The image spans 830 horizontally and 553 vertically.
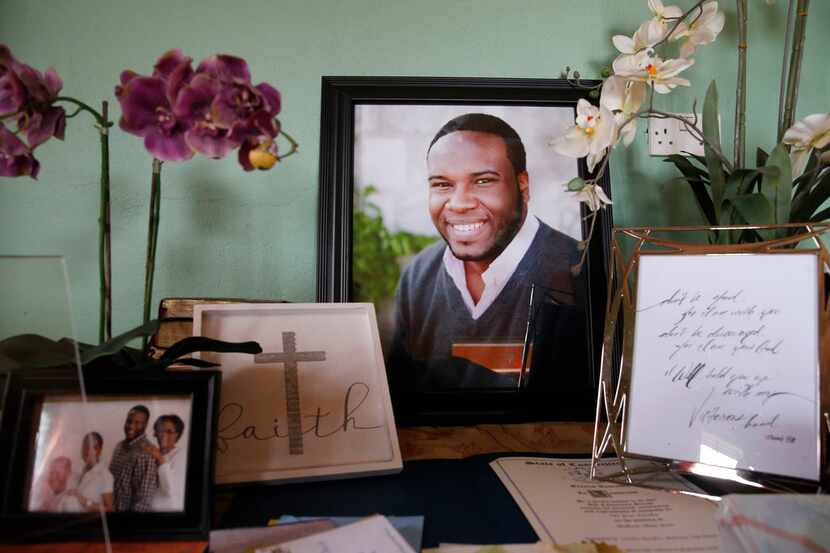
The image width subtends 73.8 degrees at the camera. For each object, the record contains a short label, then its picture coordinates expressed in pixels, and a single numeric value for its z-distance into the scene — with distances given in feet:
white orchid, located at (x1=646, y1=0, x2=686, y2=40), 2.80
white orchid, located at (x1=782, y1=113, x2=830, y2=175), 2.53
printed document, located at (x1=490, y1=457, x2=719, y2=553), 1.87
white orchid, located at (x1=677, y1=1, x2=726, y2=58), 2.91
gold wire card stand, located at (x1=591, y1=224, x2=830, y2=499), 2.05
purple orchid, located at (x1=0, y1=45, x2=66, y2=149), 1.92
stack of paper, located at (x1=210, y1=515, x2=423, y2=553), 1.75
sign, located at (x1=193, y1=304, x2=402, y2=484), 2.33
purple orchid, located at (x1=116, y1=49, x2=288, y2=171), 1.92
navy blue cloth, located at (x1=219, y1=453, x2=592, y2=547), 1.95
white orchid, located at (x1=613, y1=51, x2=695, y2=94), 2.65
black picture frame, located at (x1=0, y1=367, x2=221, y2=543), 1.58
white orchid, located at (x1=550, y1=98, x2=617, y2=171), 2.61
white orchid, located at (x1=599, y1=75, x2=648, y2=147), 2.68
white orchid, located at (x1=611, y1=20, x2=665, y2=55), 2.78
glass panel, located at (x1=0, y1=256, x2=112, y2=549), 1.59
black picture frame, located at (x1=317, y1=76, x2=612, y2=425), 3.11
